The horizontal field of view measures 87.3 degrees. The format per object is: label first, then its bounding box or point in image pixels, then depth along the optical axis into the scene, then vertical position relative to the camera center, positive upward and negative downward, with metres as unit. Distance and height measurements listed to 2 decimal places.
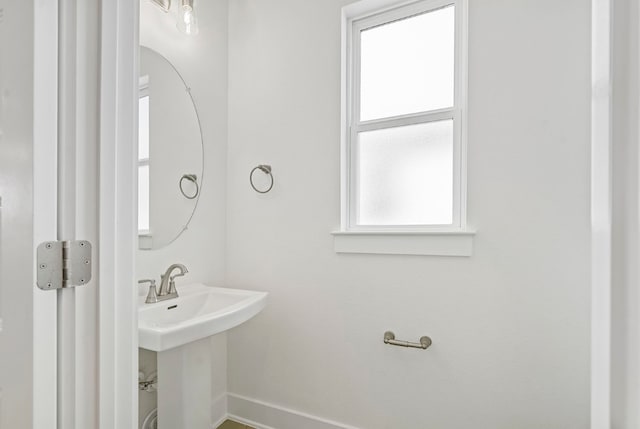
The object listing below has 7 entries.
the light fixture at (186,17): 1.63 +0.96
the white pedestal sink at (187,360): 1.20 -0.59
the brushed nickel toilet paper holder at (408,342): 1.44 -0.56
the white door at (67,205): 0.58 +0.01
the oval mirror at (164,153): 1.55 +0.29
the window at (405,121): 1.53 +0.45
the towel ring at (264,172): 1.83 +0.23
